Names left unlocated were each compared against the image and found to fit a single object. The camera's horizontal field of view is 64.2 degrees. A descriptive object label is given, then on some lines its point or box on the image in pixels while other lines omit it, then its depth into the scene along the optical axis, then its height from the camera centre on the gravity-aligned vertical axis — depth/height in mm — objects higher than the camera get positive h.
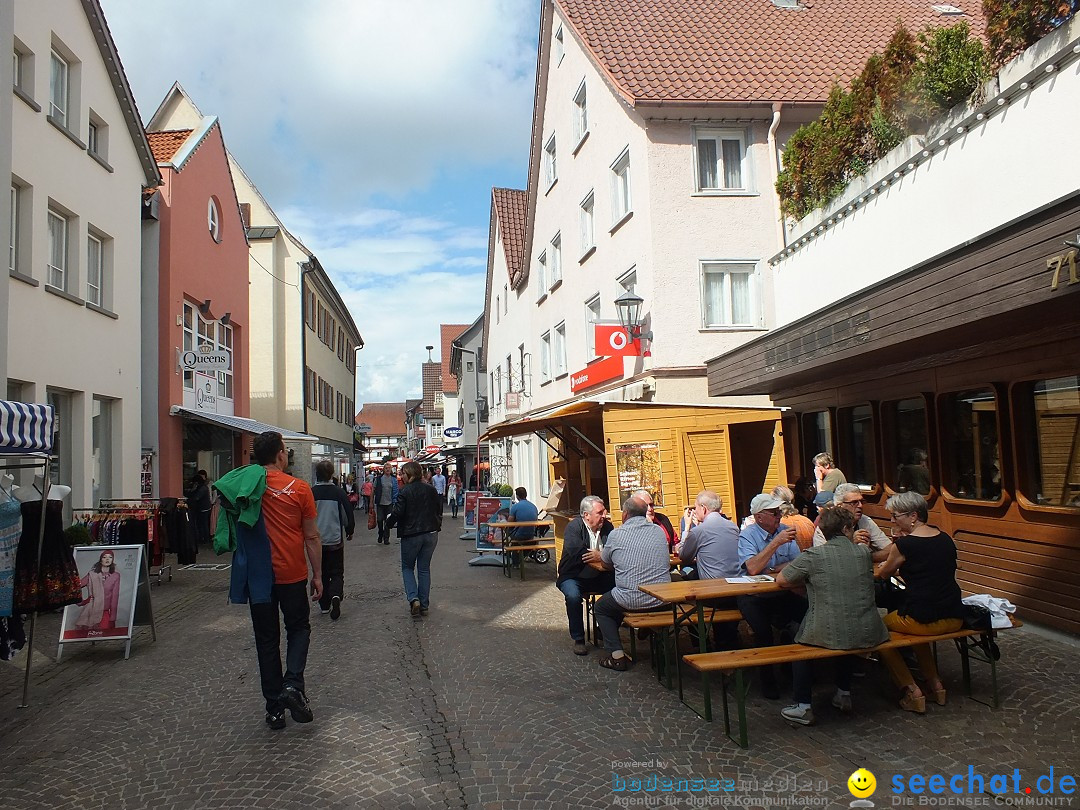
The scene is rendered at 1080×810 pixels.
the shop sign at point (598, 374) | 16156 +1798
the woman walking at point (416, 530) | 9516 -676
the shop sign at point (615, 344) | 14898 +2063
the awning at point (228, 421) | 17719 +1172
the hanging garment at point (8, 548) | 6258 -501
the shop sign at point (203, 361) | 17844 +2346
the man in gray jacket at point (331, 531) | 9688 -679
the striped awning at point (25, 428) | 5777 +359
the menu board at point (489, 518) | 15992 -1048
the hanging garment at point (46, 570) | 6402 -691
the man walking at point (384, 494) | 20312 -591
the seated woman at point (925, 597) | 5516 -920
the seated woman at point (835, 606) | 5262 -920
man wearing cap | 6254 -804
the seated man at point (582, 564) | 7633 -897
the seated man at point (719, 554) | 6793 -765
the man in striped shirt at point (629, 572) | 6773 -865
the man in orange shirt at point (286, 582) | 5492 -717
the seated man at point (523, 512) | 14219 -772
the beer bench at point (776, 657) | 4965 -1187
